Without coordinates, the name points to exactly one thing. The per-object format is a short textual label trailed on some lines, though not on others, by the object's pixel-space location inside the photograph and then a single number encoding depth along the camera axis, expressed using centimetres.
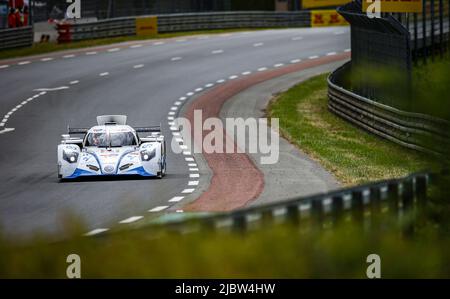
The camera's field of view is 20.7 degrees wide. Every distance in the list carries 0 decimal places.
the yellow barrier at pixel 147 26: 6031
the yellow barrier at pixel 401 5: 3334
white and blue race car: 2320
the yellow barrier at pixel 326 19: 6688
